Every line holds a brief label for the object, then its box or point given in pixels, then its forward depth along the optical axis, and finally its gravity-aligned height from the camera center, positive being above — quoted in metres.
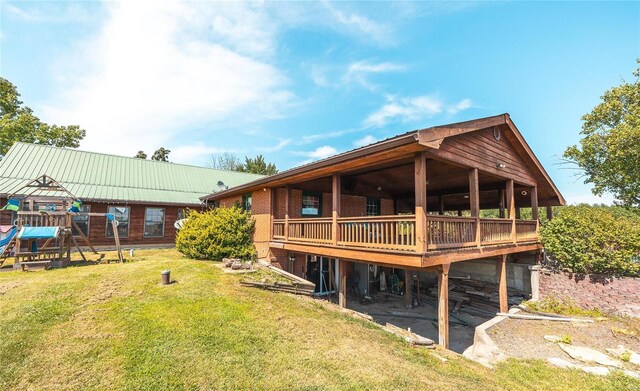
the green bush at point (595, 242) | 9.60 -1.08
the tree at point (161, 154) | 45.33 +9.07
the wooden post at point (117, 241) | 11.86 -1.25
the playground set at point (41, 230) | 9.96 -0.70
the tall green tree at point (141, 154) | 44.26 +8.84
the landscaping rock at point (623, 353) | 6.45 -3.35
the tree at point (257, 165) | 42.53 +6.86
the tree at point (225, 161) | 54.48 +9.70
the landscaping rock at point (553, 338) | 7.49 -3.37
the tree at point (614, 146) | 18.28 +4.55
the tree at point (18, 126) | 25.71 +8.18
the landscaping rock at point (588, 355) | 6.27 -3.31
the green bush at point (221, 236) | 12.77 -1.15
